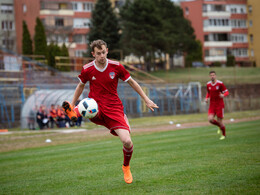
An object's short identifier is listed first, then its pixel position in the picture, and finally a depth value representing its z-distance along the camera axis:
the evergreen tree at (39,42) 56.81
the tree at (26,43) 59.94
